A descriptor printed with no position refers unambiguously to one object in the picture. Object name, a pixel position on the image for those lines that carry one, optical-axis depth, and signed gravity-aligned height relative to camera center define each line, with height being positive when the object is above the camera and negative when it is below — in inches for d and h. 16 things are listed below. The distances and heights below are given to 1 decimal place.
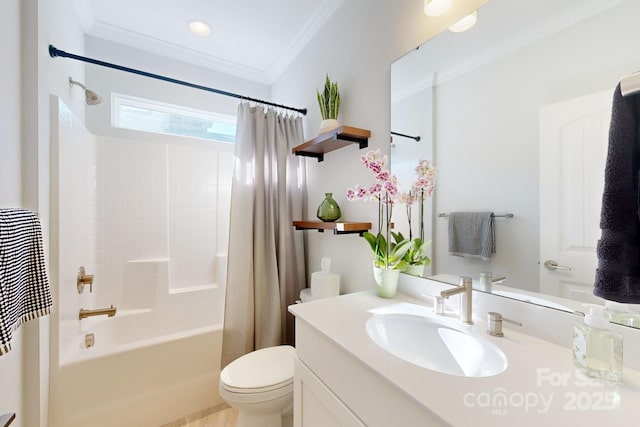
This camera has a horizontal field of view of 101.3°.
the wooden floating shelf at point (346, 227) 53.2 -2.8
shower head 61.8 +28.3
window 82.4 +32.7
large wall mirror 27.5 +11.5
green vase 62.7 +0.9
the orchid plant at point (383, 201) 45.6 +2.3
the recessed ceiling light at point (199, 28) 71.4 +52.0
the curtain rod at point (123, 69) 50.0 +32.1
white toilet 46.6 -31.7
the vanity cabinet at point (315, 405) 29.9 -24.5
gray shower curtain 68.4 -6.3
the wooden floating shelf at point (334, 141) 53.4 +16.3
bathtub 53.9 -37.3
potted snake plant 60.3 +25.6
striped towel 27.9 -7.2
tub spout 61.4 -23.3
